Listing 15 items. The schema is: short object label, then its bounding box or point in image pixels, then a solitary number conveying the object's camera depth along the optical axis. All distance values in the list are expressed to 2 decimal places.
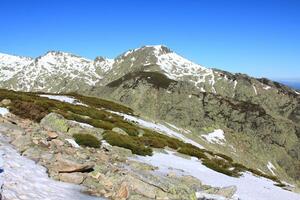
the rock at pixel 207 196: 13.21
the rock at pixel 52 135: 16.63
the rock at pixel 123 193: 11.28
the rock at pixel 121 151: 18.96
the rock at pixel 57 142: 15.95
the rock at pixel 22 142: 14.28
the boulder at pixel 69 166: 12.27
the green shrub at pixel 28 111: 22.67
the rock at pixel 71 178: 11.88
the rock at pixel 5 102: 25.45
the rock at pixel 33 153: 13.43
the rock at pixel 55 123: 20.82
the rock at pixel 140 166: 16.42
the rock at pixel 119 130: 26.38
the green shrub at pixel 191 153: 28.03
